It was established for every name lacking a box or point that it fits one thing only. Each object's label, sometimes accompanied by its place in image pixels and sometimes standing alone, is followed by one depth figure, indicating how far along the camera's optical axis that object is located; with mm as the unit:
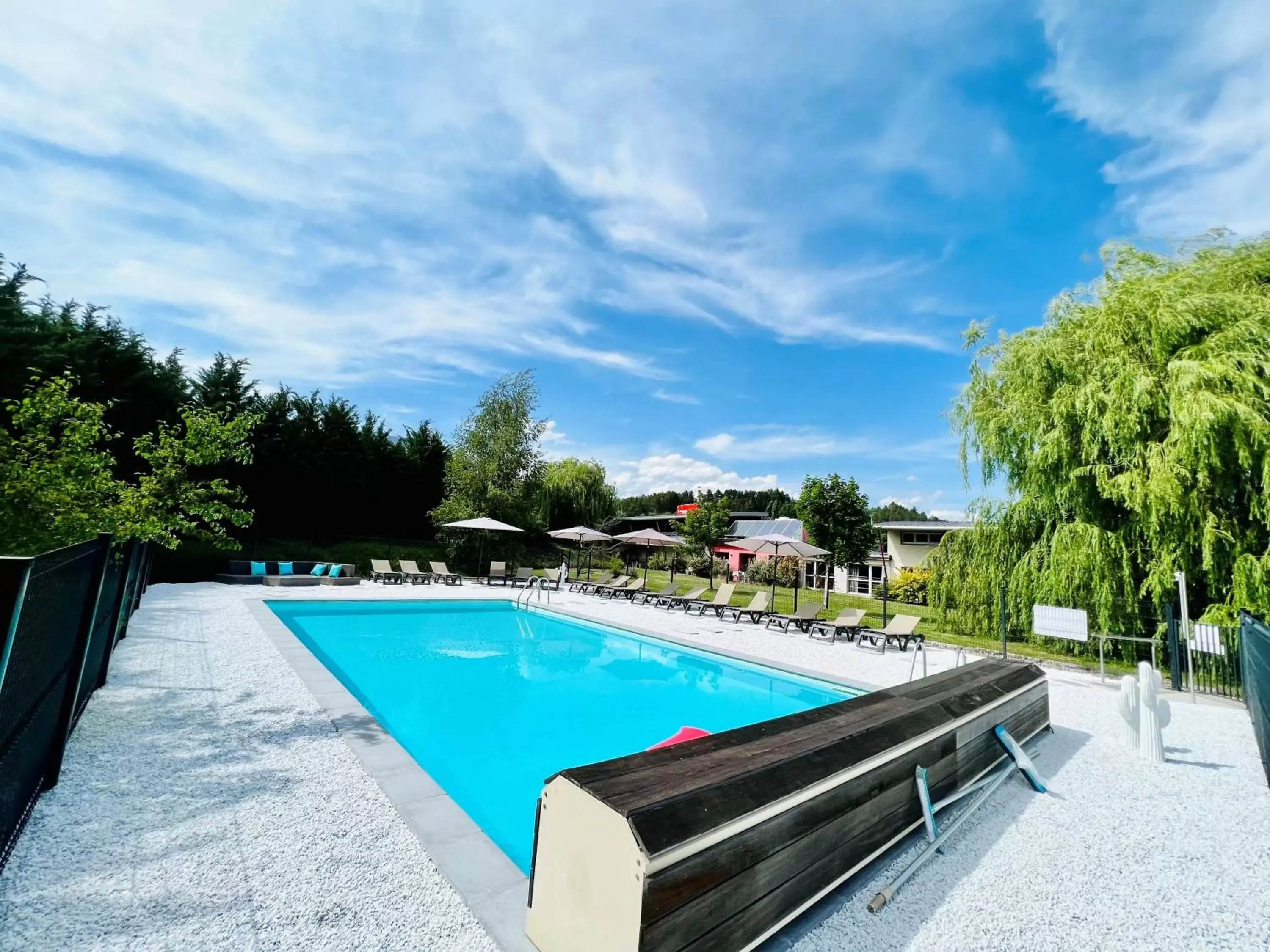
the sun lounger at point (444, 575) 18859
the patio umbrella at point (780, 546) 13438
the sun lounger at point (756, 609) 13531
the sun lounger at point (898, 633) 10539
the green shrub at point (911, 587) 19312
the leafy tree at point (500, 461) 21734
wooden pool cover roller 1947
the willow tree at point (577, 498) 26781
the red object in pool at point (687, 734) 3637
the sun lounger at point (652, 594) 16250
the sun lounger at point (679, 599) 15703
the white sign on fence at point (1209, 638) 6965
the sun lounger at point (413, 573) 18547
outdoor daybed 15578
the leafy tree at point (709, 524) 22156
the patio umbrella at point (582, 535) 18453
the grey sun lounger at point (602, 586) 17438
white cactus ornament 5121
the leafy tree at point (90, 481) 5648
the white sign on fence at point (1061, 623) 7723
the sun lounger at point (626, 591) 17000
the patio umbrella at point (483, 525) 18125
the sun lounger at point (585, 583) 18500
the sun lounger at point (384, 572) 18203
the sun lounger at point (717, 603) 14719
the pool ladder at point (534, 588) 14766
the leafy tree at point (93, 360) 12461
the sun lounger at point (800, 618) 12492
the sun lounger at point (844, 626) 11500
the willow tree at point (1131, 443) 8133
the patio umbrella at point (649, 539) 17812
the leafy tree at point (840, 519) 15539
